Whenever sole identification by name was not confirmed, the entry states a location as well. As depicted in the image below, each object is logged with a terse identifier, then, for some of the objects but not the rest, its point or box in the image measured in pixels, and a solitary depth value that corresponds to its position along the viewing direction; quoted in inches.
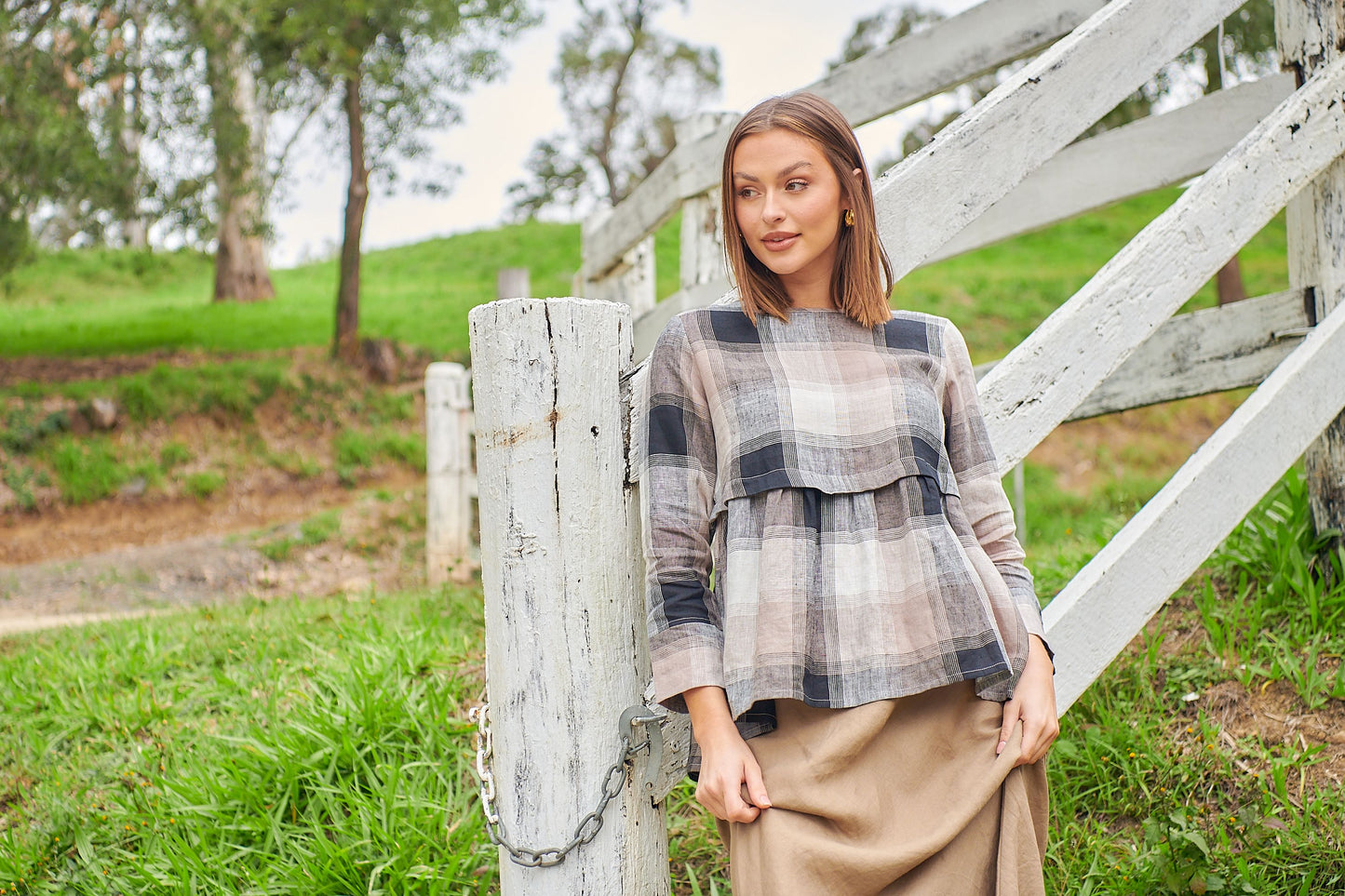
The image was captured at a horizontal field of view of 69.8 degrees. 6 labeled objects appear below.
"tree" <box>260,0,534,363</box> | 414.9
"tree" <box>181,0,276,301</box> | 374.3
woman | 54.4
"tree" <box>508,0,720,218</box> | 911.7
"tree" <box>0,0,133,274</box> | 330.0
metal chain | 61.0
